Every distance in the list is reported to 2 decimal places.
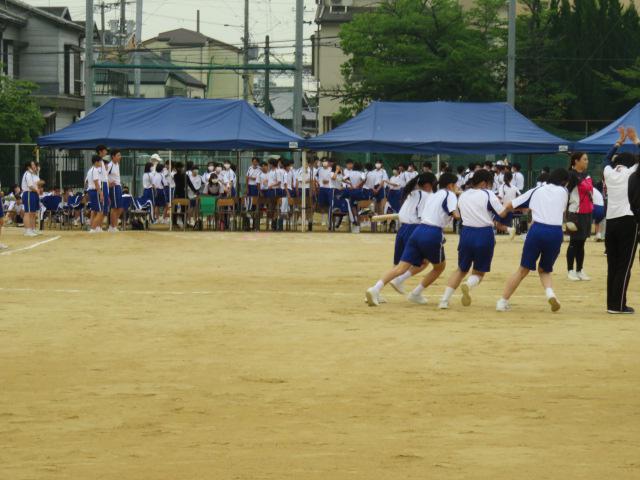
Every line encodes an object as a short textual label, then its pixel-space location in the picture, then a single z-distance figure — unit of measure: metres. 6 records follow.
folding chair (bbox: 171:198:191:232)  34.28
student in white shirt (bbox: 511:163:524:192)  34.79
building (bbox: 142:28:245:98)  92.50
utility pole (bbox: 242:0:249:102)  65.69
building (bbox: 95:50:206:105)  73.25
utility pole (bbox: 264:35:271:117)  60.59
